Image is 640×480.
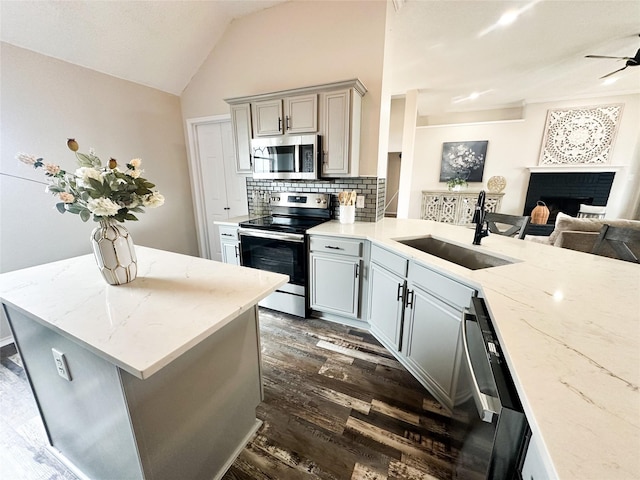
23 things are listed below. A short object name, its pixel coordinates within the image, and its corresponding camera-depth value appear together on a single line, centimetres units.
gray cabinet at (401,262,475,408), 137
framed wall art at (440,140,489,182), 579
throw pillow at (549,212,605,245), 276
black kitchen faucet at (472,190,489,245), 163
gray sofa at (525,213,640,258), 267
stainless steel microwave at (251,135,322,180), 240
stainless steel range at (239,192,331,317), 238
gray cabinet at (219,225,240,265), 268
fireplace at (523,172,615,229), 507
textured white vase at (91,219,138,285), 111
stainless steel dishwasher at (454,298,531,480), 64
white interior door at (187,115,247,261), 335
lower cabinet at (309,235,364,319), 220
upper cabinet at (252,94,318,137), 236
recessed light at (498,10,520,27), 249
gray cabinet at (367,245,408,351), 182
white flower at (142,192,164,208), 115
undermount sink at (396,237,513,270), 168
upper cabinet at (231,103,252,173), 262
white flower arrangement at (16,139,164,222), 100
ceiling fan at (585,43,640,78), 311
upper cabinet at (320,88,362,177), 225
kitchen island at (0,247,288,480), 84
